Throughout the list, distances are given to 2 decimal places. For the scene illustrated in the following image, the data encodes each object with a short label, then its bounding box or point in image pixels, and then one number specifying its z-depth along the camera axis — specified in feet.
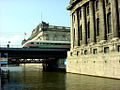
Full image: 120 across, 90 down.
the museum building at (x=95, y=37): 161.75
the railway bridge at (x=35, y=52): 248.54
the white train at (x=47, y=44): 290.56
